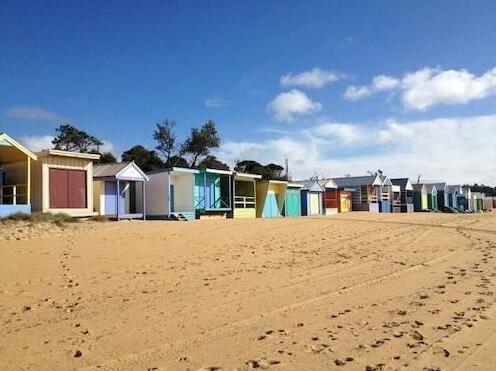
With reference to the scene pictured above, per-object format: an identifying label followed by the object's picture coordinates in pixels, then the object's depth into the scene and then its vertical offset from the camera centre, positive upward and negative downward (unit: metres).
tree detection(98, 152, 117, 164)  54.35 +5.54
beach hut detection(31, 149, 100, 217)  22.23 +1.19
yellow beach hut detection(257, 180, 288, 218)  39.16 +0.52
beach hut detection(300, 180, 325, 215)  45.25 +0.43
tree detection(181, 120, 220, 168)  63.19 +7.91
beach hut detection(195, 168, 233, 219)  32.12 +0.79
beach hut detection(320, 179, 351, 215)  49.56 +0.41
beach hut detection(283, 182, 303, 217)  41.84 +0.26
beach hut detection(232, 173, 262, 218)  35.59 +0.70
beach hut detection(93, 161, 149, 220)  26.23 +1.04
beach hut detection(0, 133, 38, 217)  20.39 +1.54
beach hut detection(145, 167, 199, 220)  29.78 +0.74
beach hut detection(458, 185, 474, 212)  91.19 -0.22
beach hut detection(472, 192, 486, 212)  98.41 -0.51
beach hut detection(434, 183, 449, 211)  82.44 +0.73
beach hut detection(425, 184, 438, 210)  77.12 +0.42
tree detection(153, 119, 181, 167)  63.05 +8.28
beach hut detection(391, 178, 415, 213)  67.19 +0.75
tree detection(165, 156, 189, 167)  61.71 +5.58
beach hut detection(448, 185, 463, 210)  86.04 +0.73
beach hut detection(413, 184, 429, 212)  72.38 +0.30
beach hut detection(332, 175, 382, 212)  57.47 +1.10
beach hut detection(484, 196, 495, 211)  108.99 -1.02
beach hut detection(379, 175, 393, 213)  61.19 +0.61
